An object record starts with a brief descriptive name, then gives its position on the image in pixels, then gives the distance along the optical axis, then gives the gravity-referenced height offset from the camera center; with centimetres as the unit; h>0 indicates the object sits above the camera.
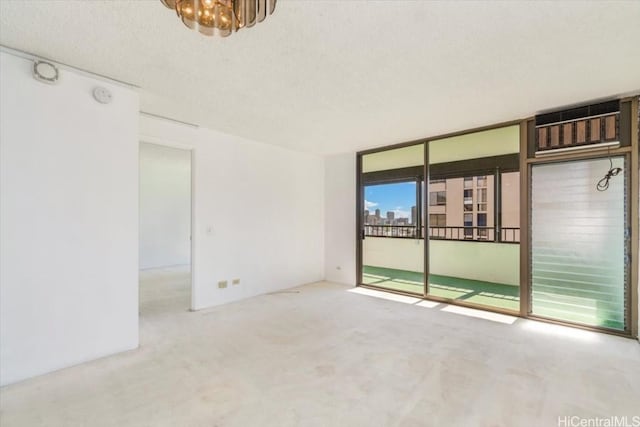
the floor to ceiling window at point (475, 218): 473 -8
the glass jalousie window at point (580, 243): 316 -34
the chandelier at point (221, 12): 134 +96
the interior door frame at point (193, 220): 389 -9
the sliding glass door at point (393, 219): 545 -11
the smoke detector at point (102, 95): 256 +106
